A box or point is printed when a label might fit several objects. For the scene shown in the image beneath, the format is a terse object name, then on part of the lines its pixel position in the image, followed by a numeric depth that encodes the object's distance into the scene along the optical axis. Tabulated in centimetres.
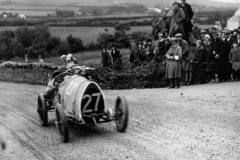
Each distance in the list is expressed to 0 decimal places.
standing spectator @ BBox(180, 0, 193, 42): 1980
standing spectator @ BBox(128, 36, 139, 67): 2115
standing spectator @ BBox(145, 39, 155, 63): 1992
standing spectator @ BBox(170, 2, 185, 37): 1930
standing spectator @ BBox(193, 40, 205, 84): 1844
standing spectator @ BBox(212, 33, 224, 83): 1828
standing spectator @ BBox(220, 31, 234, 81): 1842
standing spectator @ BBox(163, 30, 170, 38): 1954
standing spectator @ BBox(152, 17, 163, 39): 2211
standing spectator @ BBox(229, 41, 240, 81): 1806
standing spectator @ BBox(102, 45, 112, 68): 2083
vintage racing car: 1043
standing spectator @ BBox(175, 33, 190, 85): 1803
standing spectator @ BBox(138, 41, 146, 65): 2064
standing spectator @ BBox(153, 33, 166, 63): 1870
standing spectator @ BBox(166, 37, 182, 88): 1711
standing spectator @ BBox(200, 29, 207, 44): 2002
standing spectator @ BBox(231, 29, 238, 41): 1914
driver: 1231
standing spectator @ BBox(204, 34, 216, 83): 1841
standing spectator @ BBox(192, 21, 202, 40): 2170
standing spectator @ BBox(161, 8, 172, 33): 2143
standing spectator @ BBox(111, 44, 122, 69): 2079
